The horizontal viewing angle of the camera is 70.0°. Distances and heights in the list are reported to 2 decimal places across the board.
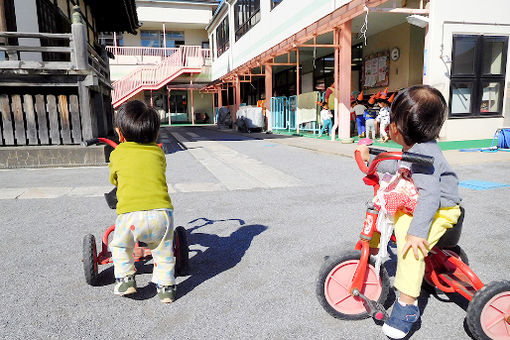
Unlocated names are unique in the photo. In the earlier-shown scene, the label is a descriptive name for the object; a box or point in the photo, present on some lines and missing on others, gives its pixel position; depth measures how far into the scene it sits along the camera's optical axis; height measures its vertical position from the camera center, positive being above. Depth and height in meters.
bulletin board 13.77 +1.75
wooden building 7.27 +0.77
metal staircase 23.47 +3.15
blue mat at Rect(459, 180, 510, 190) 5.14 -1.05
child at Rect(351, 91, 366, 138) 12.65 -0.14
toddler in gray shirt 1.69 -0.41
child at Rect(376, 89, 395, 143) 11.12 -0.05
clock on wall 12.99 +2.18
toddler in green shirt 2.23 -0.52
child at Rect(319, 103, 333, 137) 13.37 -0.05
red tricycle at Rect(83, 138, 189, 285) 2.54 -0.94
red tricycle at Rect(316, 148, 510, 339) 1.75 -0.88
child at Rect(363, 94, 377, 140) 11.67 -0.14
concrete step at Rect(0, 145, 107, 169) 7.38 -0.68
